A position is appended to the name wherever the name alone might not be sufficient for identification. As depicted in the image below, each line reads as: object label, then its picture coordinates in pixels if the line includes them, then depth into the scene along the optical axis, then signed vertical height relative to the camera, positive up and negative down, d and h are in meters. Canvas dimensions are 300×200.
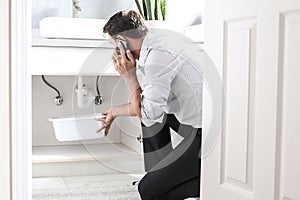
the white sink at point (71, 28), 3.00 +0.31
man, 2.18 -0.07
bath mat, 2.85 -0.59
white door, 1.30 -0.03
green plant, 3.44 +0.49
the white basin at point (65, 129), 3.51 -0.29
